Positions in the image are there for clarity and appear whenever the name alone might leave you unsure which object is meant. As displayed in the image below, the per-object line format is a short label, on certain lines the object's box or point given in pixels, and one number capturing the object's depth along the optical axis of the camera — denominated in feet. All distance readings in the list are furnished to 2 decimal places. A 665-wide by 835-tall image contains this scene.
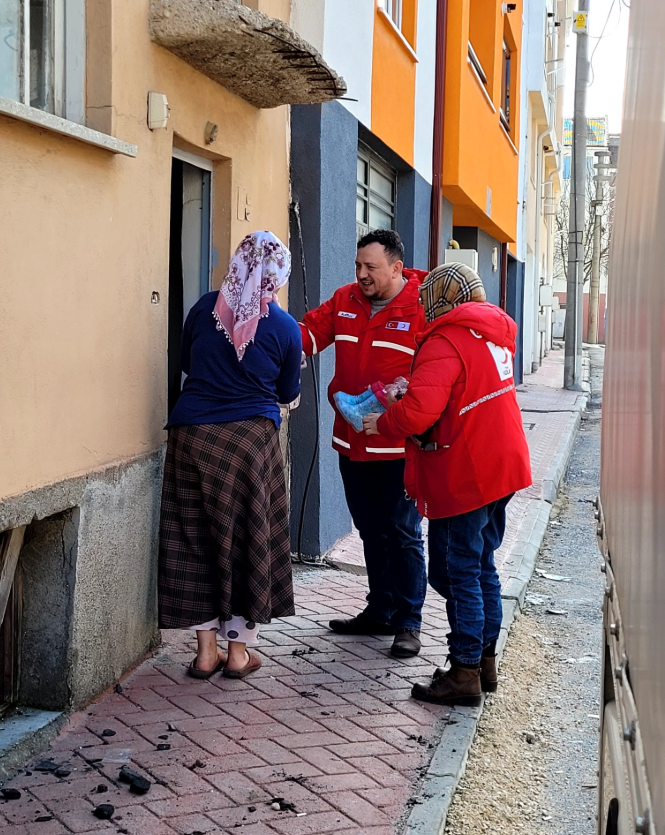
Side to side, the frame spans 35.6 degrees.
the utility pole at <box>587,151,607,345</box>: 137.63
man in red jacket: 17.02
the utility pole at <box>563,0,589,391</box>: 66.59
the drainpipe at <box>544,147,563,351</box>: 123.40
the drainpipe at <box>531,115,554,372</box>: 94.20
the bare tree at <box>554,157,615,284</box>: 163.63
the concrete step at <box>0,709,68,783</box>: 12.39
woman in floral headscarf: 15.03
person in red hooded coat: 14.26
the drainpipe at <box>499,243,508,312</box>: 66.28
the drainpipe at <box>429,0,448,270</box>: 34.96
